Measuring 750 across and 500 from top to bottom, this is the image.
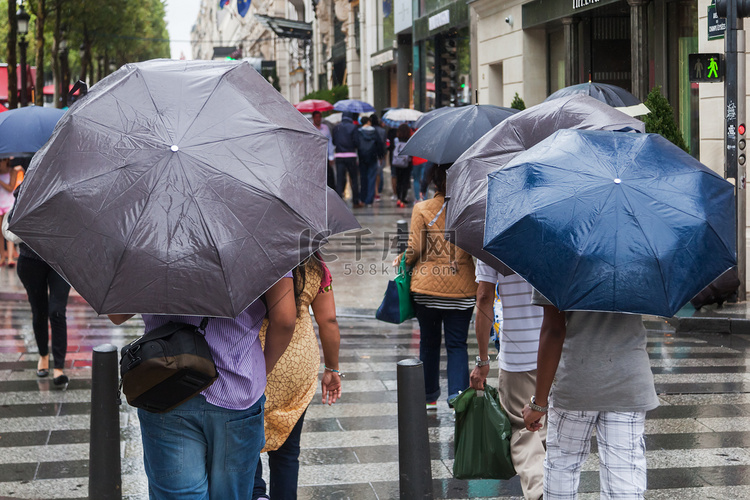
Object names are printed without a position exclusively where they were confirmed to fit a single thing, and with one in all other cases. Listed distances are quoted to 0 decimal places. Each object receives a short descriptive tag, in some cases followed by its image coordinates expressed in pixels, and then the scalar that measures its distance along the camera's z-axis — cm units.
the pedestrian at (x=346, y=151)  2189
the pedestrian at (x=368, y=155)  2194
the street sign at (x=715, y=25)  1075
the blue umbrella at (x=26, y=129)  972
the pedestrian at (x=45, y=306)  735
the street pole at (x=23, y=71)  2958
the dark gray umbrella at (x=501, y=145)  453
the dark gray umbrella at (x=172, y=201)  297
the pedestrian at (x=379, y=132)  2227
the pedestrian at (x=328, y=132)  1990
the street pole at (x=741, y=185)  1050
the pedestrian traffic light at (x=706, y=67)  1060
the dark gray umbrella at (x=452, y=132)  606
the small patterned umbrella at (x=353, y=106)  2600
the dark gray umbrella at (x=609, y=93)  783
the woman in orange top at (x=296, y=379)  404
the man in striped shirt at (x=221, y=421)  319
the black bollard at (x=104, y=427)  409
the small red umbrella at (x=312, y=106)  2680
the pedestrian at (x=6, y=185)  1283
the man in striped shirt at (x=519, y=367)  456
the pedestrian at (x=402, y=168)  2110
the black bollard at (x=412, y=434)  406
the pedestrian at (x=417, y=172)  2049
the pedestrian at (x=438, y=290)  618
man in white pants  359
